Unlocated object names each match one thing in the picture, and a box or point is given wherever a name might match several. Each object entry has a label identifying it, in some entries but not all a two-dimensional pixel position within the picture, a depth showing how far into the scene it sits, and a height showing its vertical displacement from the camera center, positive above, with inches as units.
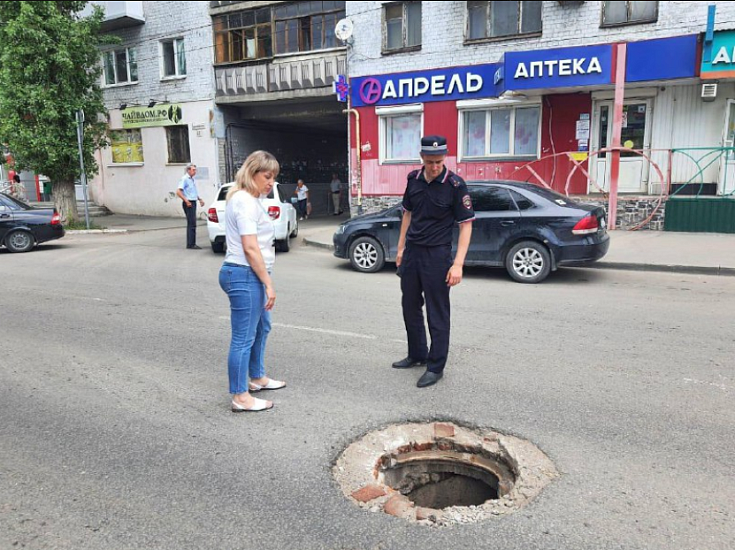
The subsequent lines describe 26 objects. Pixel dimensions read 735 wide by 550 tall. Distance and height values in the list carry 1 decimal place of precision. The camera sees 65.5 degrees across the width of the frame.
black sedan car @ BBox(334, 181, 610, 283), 342.0 -33.9
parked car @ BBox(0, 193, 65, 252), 502.0 -36.6
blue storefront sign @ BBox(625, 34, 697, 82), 518.9 +103.0
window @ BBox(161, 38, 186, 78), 878.4 +189.2
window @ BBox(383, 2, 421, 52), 674.2 +177.4
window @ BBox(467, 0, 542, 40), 609.6 +168.5
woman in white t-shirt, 149.0 -22.5
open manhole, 120.1 -66.5
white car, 489.4 -34.9
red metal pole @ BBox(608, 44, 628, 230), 533.3 +54.5
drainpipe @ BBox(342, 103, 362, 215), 720.3 +28.2
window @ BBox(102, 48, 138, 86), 923.8 +187.0
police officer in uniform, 178.5 -20.5
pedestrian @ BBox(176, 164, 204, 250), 514.3 -12.1
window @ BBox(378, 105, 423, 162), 687.1 +53.2
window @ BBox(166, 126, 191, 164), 906.7 +57.4
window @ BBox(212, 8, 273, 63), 811.4 +205.2
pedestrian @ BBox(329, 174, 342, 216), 977.5 -25.7
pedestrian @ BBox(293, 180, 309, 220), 895.1 -34.5
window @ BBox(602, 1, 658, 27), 548.4 +154.3
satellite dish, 697.6 +179.0
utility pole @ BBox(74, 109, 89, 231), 666.2 +53.7
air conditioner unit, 523.2 +73.4
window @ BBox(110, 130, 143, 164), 950.4 +57.9
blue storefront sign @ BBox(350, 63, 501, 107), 630.5 +103.7
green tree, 663.8 +120.5
